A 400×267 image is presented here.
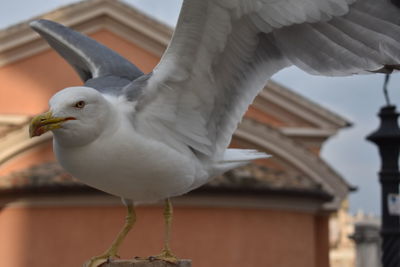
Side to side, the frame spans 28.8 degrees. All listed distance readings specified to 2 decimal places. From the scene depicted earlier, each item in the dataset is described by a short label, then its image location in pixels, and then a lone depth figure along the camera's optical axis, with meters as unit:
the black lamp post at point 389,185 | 7.64
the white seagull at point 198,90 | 3.80
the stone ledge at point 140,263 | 4.30
